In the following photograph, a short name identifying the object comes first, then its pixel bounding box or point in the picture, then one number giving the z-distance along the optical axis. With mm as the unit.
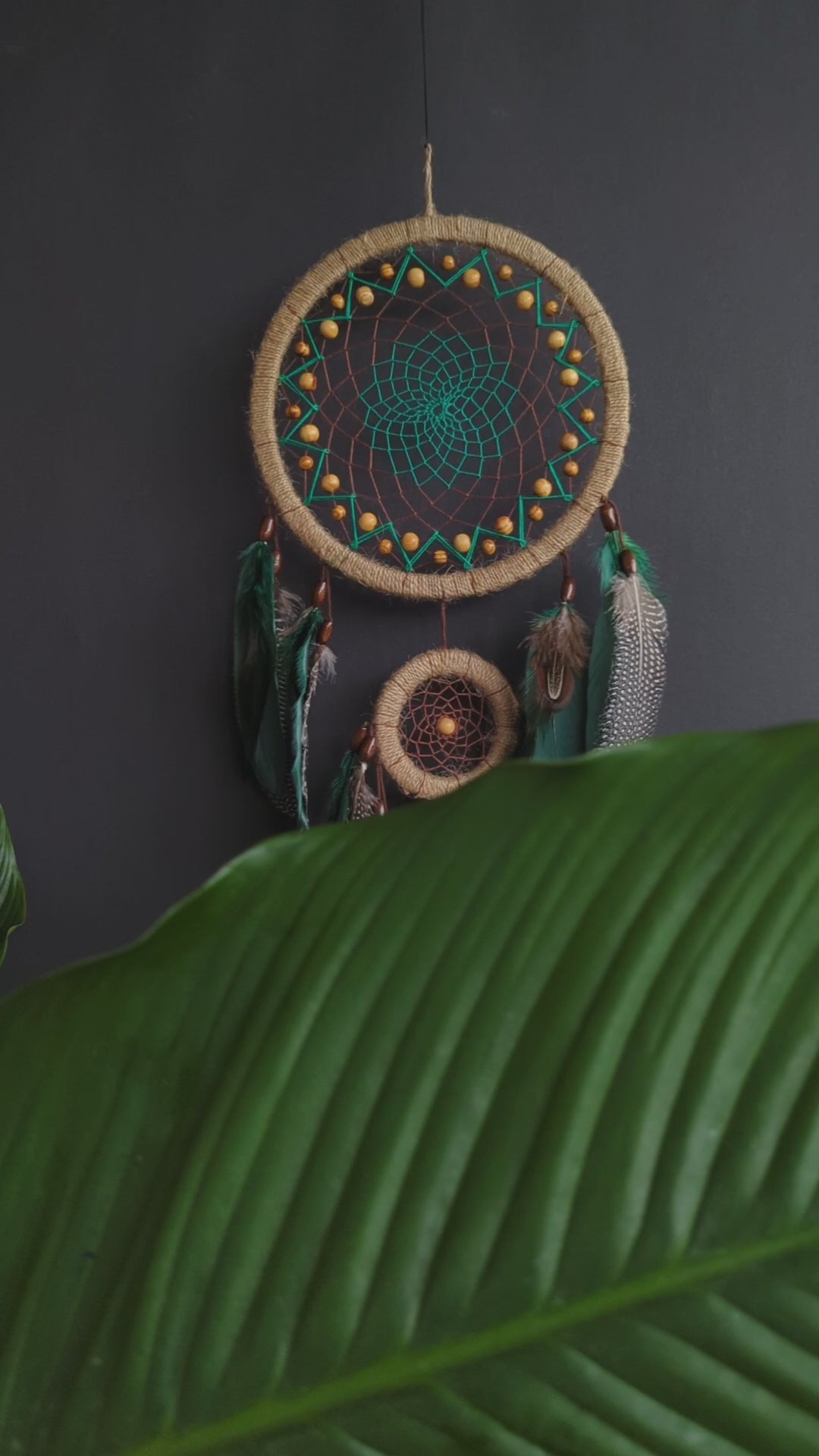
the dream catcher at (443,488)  1218
